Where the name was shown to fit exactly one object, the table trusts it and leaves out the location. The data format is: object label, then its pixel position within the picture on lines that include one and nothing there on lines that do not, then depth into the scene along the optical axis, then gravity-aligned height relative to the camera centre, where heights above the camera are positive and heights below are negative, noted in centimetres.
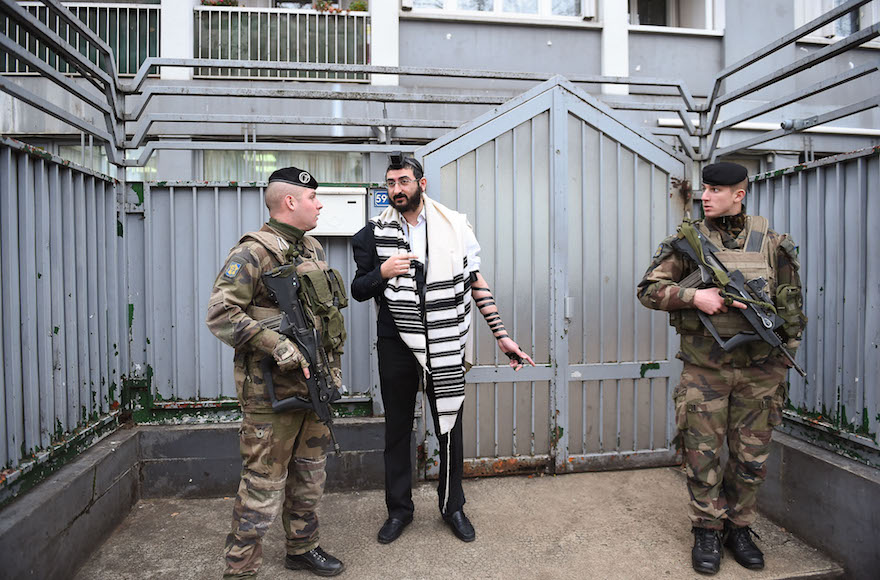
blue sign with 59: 377 +56
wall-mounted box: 372 +45
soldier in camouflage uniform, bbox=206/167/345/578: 239 -46
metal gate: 390 +6
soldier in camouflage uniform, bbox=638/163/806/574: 278 -54
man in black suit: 293 -20
